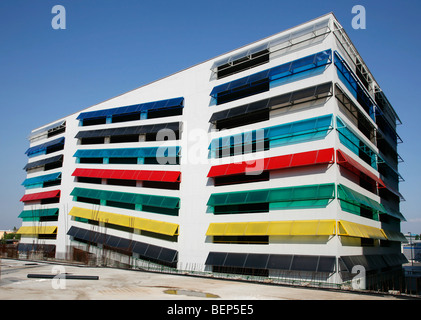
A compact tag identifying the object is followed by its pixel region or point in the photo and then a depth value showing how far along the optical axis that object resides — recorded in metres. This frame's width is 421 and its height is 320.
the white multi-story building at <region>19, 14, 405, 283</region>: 34.88
